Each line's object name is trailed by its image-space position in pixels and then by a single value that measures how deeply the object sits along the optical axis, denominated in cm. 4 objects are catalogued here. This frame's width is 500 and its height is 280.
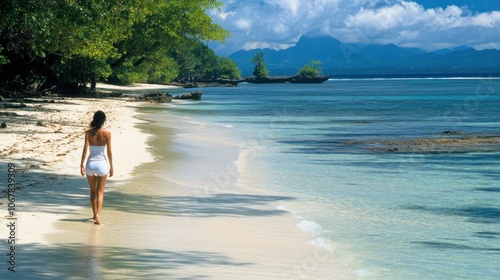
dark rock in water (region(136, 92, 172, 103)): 6656
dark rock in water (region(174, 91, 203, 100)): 7936
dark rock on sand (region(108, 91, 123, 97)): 6838
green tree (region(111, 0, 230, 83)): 6128
